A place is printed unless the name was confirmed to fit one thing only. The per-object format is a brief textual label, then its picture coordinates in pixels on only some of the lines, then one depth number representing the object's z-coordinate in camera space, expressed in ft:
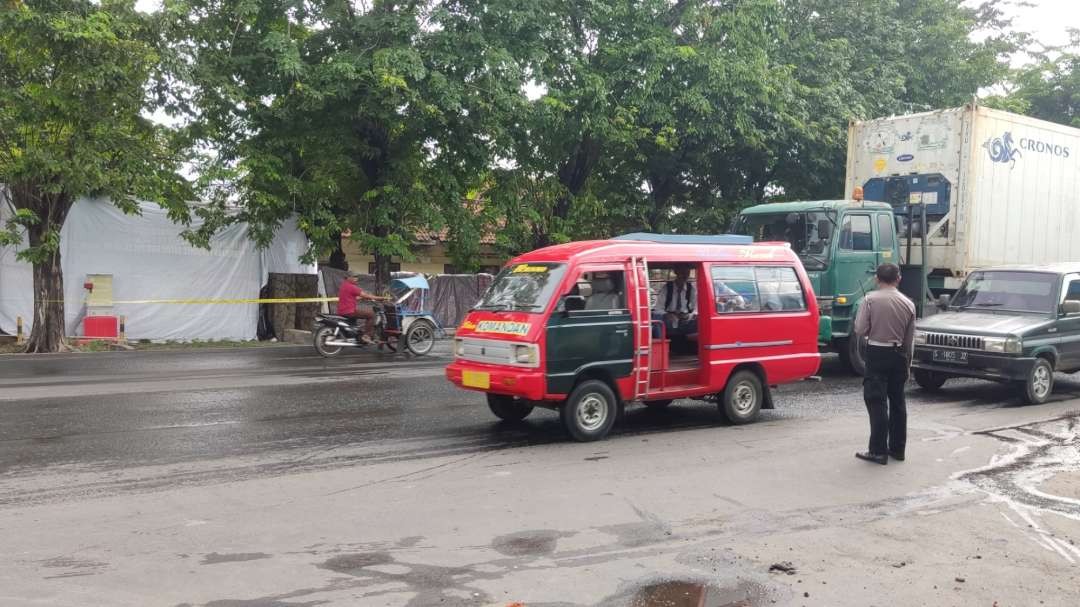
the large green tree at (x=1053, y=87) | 98.53
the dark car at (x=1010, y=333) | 38.68
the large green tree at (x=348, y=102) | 59.47
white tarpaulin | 67.05
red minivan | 29.73
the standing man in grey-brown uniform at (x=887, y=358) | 27.32
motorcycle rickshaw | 57.67
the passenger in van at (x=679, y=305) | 36.09
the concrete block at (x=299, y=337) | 72.08
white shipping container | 49.96
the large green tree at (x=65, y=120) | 52.39
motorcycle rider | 57.77
